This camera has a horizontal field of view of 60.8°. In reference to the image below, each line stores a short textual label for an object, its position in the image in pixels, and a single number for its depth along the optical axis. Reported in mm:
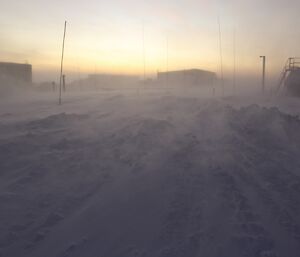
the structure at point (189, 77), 36304
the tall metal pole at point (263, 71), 21189
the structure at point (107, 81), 39132
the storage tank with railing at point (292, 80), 20348
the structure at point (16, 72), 25483
